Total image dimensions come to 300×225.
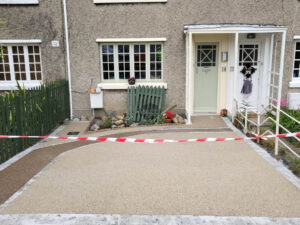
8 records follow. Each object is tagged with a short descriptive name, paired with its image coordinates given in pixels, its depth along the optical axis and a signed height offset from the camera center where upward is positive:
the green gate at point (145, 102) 8.10 -0.95
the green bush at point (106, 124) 7.84 -1.61
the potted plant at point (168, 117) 7.79 -1.40
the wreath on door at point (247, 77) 8.19 -0.12
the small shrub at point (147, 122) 7.88 -1.57
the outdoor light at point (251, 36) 7.99 +1.24
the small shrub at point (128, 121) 7.95 -1.54
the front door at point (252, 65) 8.16 +0.19
